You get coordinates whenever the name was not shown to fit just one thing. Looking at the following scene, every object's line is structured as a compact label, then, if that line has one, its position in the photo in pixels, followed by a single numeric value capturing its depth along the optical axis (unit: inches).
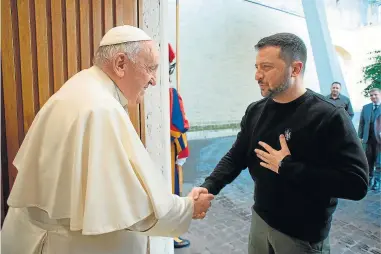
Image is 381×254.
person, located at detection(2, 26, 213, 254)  44.2
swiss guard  124.3
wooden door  78.3
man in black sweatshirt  50.0
